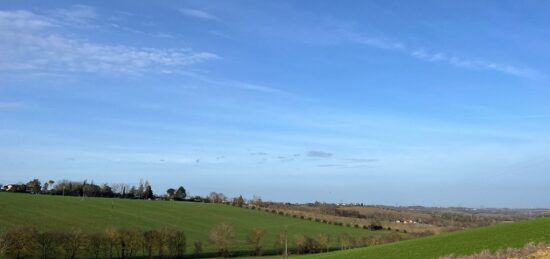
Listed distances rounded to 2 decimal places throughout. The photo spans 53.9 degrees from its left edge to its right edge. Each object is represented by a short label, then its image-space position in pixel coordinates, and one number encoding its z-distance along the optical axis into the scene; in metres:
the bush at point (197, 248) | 101.66
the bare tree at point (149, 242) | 93.88
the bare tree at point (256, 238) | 110.86
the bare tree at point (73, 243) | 84.06
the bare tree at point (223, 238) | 103.25
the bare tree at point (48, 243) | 82.06
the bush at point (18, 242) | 76.88
